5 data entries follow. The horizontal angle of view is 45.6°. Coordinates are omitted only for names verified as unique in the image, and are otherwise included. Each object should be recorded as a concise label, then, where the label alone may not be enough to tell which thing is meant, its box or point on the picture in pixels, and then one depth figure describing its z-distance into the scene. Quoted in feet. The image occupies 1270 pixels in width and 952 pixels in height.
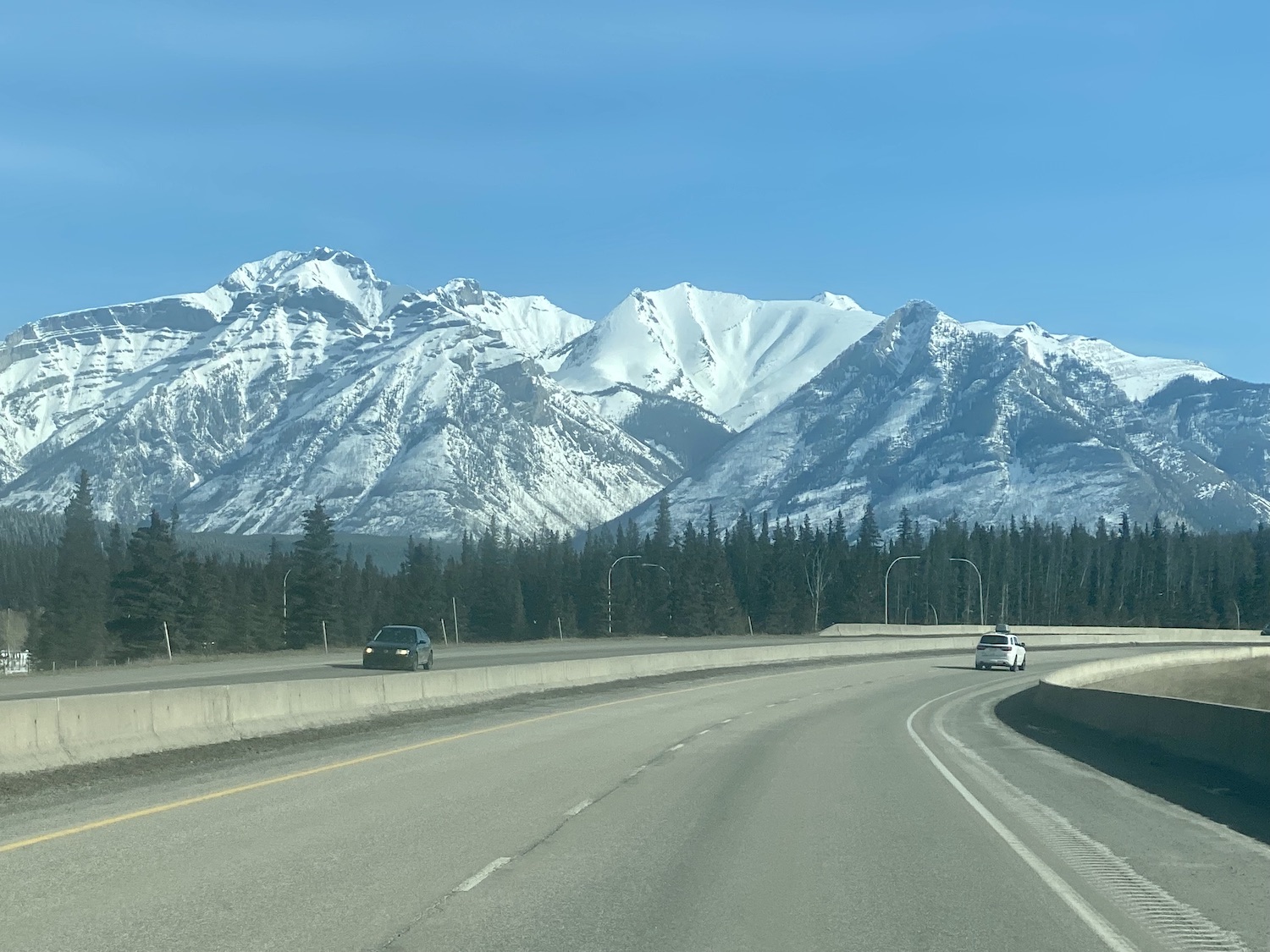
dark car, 160.66
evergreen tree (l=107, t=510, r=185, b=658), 295.28
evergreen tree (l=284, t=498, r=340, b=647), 356.18
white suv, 212.43
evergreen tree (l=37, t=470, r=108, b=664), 359.46
